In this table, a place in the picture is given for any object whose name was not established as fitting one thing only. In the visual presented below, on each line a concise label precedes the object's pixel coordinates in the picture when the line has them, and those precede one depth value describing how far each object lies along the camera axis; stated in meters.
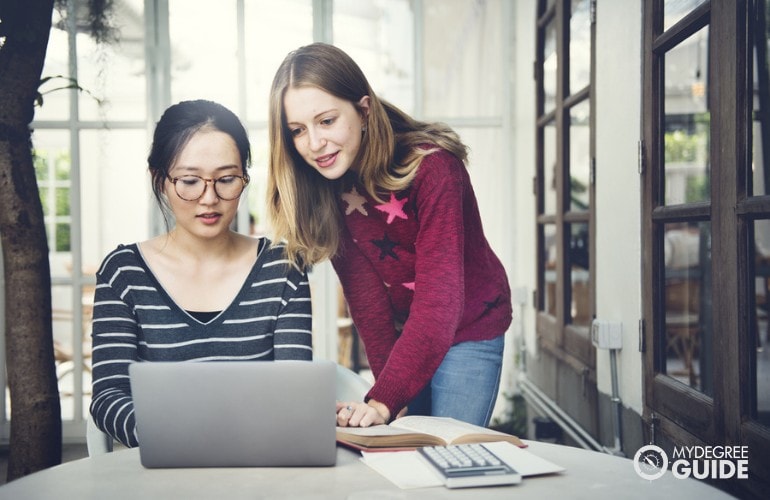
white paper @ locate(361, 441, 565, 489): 1.08
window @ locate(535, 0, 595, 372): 3.11
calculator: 1.06
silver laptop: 1.10
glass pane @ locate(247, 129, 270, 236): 3.82
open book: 1.22
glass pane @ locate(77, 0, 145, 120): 3.63
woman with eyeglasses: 1.74
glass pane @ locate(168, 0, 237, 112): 3.72
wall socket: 2.56
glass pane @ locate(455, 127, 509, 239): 3.98
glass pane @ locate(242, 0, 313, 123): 3.75
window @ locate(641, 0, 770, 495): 1.67
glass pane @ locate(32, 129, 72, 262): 3.67
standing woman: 1.66
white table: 1.05
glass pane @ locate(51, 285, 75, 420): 3.76
